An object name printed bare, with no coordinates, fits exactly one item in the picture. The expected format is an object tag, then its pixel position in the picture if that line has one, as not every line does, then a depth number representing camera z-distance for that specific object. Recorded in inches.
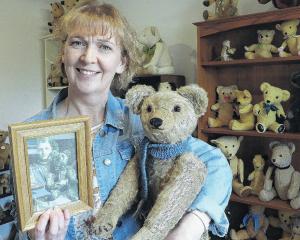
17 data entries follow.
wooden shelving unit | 71.4
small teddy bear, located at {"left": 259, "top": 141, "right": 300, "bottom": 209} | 69.9
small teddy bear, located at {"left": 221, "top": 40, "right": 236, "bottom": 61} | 77.1
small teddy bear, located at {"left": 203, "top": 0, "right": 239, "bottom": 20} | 75.2
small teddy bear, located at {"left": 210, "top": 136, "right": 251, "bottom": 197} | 76.4
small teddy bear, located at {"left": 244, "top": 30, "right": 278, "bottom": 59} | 71.8
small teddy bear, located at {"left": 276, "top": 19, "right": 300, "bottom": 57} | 67.9
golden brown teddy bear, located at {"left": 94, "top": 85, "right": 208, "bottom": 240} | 28.2
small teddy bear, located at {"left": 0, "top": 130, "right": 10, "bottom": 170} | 95.7
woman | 30.9
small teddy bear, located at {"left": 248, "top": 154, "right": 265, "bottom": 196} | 75.3
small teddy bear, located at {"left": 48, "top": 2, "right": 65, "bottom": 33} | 114.3
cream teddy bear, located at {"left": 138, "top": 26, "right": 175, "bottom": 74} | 87.0
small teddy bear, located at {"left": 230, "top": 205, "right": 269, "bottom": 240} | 76.4
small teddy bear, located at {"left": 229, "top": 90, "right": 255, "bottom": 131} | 74.4
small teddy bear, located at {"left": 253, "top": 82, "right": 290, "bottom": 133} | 70.2
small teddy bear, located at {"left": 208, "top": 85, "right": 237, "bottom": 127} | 79.2
